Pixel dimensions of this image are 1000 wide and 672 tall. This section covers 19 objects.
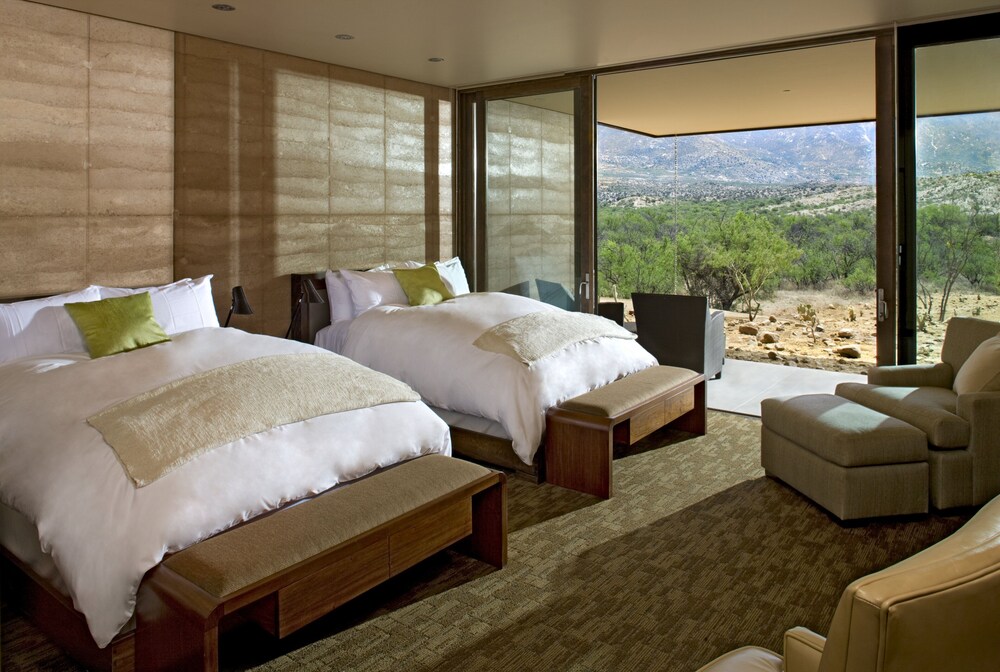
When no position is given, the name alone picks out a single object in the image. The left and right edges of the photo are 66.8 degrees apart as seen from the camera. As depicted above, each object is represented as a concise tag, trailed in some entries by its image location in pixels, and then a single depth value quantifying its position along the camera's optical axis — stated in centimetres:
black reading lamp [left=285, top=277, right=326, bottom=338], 526
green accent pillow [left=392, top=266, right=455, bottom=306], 530
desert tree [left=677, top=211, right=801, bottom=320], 1077
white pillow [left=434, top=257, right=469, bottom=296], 578
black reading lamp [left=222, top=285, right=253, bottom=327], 452
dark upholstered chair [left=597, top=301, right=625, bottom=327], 622
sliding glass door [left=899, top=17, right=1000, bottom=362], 439
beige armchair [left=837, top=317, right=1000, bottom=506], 336
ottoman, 333
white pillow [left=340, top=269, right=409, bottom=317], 525
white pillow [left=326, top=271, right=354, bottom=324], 527
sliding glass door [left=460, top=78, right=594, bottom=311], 602
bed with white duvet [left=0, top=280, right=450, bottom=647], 226
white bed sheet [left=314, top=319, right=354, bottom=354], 507
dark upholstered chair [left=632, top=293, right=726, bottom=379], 607
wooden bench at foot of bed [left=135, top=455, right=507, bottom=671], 211
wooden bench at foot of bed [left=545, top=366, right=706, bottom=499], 379
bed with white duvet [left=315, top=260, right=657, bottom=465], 396
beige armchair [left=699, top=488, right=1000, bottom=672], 92
